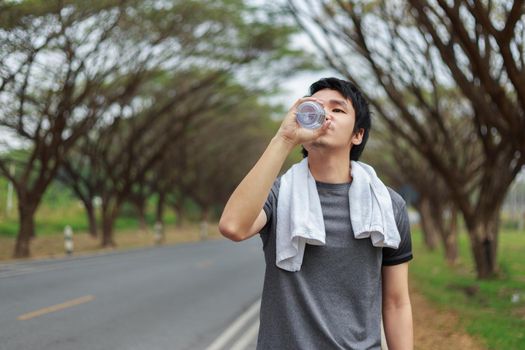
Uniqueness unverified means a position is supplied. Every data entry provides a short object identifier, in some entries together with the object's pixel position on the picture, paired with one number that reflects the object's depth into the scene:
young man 2.38
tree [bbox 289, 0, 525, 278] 12.07
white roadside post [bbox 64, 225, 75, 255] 21.16
